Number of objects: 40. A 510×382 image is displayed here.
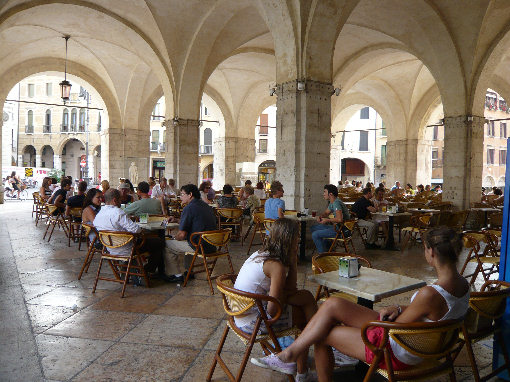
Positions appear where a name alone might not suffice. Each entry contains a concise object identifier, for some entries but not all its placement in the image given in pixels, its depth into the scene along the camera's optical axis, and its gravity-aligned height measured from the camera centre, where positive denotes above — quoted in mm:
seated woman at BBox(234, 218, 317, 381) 2350 -619
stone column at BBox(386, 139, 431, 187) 18375 +1082
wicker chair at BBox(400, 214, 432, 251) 6854 -730
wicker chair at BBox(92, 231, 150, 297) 4098 -776
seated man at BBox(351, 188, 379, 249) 7039 -549
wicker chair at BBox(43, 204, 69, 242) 7425 -633
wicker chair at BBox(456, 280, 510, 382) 2207 -843
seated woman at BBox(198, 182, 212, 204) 8840 -125
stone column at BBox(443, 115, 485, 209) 10289 +714
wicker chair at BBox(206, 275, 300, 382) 2207 -825
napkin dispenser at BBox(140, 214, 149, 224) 4962 -477
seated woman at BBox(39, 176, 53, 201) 10106 -214
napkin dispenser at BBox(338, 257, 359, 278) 2678 -592
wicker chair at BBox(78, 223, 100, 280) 4742 -796
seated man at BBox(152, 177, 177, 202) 9752 -219
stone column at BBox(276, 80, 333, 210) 7129 +813
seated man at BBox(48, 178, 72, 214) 7706 -306
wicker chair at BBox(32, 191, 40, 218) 9852 -411
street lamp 12180 +2989
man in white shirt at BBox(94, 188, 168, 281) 4371 -487
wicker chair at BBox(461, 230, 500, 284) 4539 -763
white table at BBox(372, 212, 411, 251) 7125 -977
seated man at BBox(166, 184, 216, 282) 4508 -511
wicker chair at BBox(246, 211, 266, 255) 6523 -642
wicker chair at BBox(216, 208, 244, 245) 6910 -548
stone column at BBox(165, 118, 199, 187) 11734 +1046
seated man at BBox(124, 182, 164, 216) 5910 -384
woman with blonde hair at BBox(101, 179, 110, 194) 9414 -72
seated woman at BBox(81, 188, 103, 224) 5242 -328
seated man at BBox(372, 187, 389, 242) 7512 -445
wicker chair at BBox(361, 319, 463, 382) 1775 -785
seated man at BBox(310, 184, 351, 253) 5789 -535
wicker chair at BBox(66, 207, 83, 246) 6969 -695
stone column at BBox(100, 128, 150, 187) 16875 +1269
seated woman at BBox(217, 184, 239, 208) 7566 -339
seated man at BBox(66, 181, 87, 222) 7011 -338
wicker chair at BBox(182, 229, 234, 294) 4262 -673
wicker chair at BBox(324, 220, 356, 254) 5621 -704
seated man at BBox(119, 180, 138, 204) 8445 -275
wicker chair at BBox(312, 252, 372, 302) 3070 -696
